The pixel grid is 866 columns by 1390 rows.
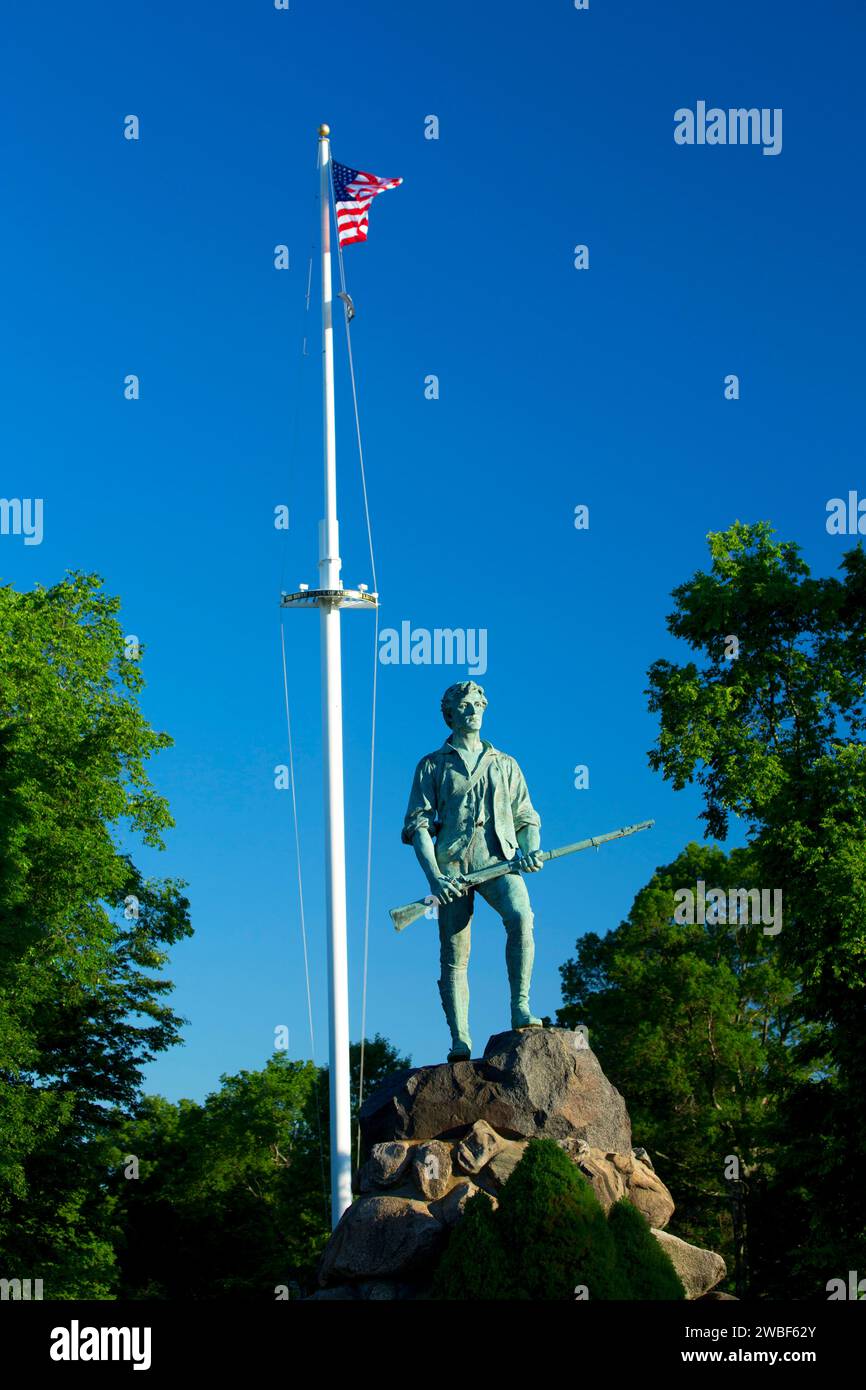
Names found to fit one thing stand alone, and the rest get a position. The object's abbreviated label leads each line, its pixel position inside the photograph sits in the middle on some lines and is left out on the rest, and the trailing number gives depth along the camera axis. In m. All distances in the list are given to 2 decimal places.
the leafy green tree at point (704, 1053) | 38.62
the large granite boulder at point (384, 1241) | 16.55
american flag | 25.28
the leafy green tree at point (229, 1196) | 47.53
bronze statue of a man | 18.62
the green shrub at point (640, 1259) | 15.85
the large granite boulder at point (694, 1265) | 17.05
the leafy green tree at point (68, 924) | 29.69
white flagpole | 22.61
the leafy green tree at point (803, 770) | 25.58
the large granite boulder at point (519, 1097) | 17.45
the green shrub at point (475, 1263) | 15.60
